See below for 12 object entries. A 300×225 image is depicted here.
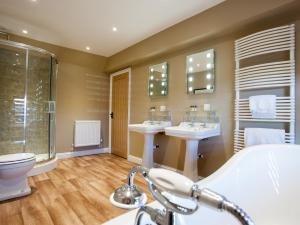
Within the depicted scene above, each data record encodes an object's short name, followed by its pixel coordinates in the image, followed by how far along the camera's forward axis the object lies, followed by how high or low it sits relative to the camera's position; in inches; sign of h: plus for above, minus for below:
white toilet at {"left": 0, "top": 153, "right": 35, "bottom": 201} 77.0 -28.4
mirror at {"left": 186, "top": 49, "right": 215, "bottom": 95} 100.3 +25.3
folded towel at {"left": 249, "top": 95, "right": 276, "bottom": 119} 75.1 +3.8
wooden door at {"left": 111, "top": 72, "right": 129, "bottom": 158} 161.9 -1.6
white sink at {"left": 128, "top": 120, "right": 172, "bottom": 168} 113.8 -16.4
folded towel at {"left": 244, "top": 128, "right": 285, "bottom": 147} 72.3 -9.3
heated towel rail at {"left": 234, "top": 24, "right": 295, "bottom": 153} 71.8 +18.1
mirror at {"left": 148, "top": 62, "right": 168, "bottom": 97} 126.0 +25.2
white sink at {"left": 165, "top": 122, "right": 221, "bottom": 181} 88.4 -12.8
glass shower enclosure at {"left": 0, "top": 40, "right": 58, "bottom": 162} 120.0 +9.3
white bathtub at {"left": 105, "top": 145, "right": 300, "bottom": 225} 48.4 -20.3
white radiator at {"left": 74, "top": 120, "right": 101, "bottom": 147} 156.4 -18.1
